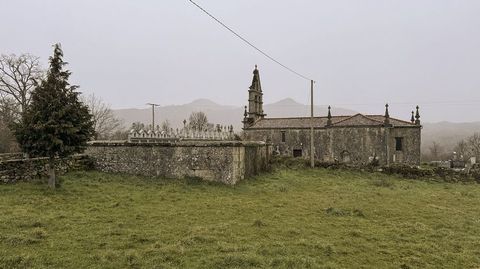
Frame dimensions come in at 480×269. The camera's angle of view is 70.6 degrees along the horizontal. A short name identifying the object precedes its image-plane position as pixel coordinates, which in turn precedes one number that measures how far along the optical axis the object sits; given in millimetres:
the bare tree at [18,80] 34931
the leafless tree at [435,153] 67950
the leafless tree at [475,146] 65938
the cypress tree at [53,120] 13727
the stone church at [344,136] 34750
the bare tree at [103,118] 57197
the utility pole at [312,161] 27578
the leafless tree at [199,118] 62594
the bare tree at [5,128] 32531
